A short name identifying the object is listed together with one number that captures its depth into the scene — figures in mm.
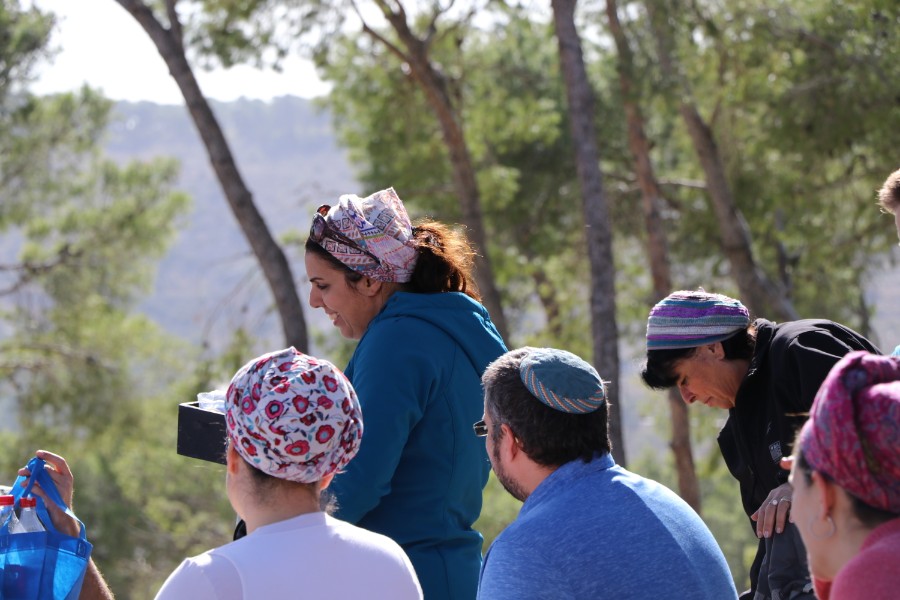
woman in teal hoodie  5137
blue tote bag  4258
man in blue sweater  4121
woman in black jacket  5195
